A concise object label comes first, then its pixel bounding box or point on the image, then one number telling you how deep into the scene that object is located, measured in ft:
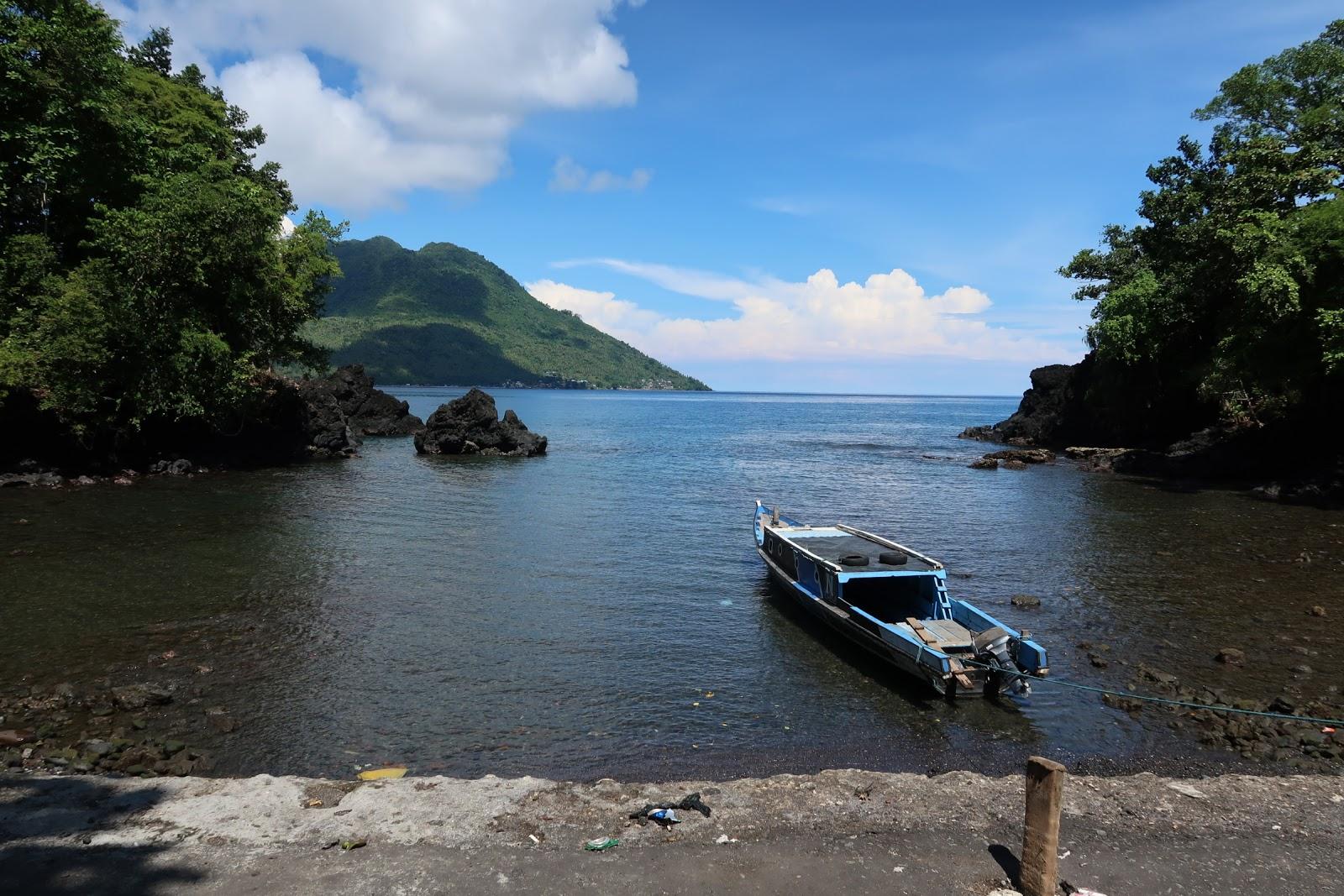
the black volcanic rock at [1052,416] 239.30
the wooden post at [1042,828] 24.80
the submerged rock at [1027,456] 199.21
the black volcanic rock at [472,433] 195.83
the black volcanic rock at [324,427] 176.29
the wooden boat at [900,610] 48.01
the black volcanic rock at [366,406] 251.39
